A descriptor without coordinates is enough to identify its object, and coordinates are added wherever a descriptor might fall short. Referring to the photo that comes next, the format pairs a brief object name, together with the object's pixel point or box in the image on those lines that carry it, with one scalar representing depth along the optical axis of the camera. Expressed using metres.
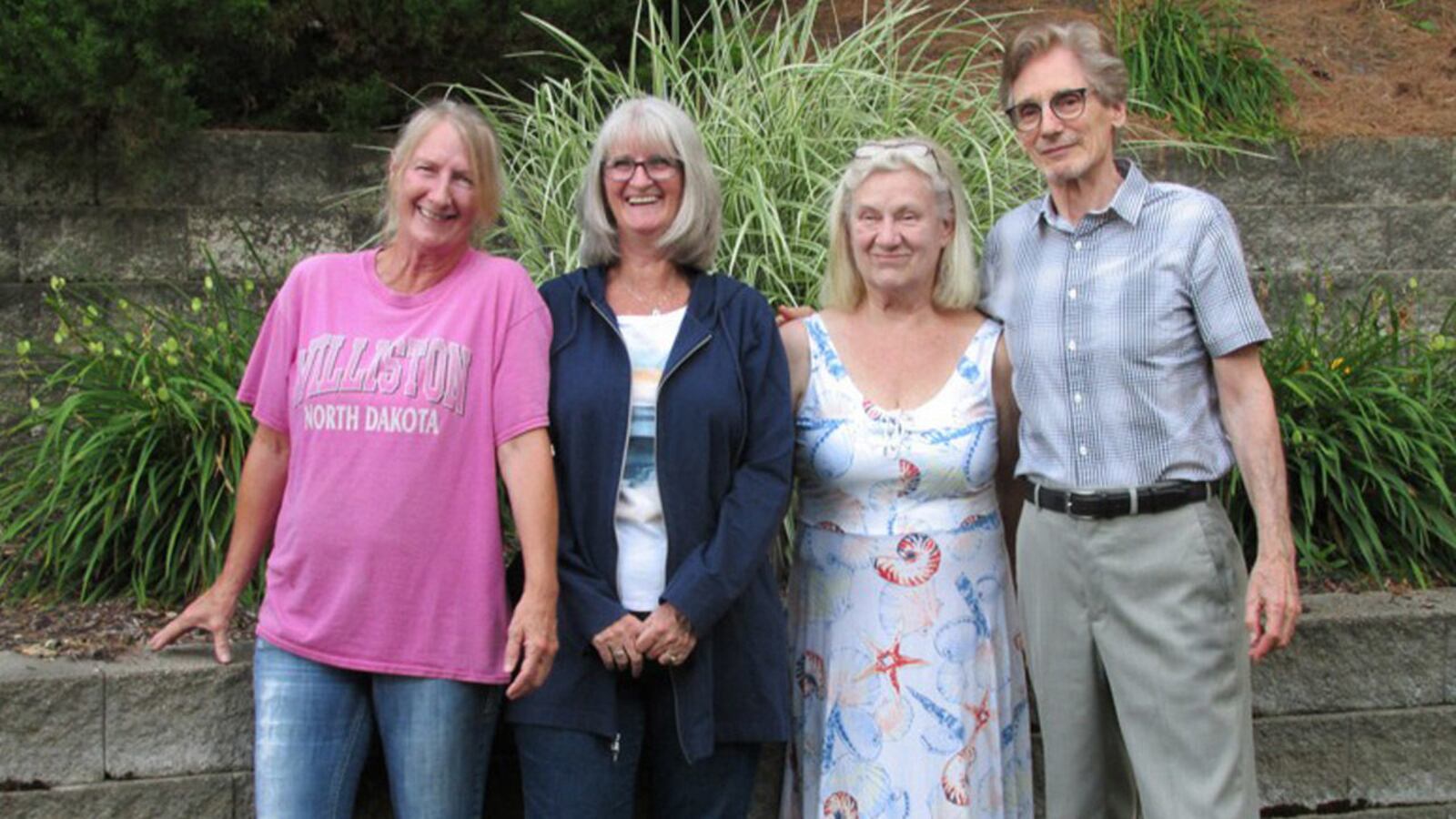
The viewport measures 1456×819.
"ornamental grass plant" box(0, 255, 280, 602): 3.55
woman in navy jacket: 2.73
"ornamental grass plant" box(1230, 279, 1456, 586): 3.93
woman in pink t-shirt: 2.64
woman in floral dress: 2.93
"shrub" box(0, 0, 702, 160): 4.67
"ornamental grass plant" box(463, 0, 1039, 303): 3.99
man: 2.73
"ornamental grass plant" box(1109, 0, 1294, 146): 6.11
